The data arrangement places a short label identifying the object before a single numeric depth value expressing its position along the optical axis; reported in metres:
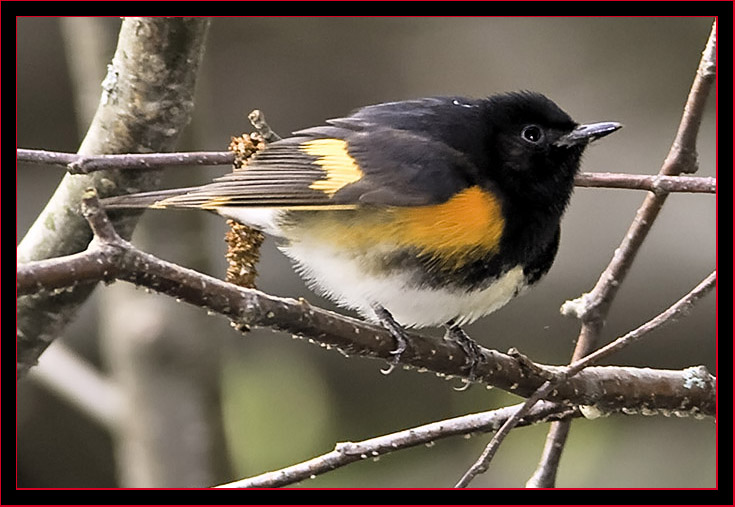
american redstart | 2.79
